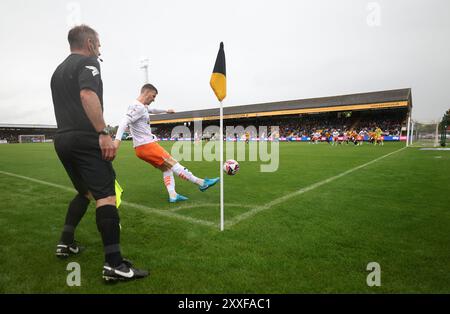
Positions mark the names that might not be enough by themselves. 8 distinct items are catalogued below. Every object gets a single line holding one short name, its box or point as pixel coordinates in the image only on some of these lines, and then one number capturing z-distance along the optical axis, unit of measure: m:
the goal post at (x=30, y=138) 71.99
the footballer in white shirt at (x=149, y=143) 4.81
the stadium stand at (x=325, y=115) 39.75
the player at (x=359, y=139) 30.84
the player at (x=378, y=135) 28.42
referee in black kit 2.50
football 5.97
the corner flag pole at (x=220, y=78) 3.68
